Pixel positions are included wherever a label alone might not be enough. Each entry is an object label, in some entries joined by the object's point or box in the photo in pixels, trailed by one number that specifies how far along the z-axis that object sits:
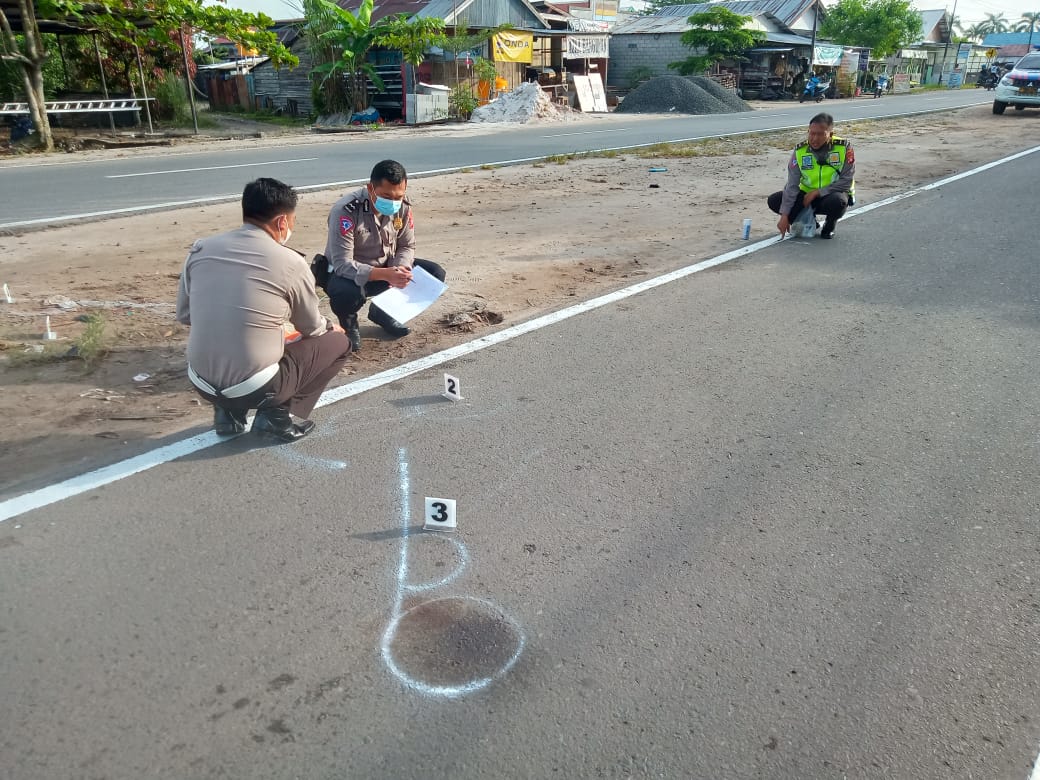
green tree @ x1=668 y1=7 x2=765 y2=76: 45.03
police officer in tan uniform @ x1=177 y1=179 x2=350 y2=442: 3.71
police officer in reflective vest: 8.53
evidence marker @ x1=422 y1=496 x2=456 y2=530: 3.33
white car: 26.75
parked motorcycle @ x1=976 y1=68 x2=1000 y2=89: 60.78
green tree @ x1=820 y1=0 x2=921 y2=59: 62.19
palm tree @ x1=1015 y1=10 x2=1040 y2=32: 104.28
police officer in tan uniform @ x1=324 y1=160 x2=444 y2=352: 5.26
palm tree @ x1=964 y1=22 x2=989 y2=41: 123.41
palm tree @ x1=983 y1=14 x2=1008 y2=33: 127.75
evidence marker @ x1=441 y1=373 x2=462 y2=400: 4.66
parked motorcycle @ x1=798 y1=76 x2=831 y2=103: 44.19
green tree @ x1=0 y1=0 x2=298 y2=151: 17.72
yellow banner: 34.19
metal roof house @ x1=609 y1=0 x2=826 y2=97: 47.41
